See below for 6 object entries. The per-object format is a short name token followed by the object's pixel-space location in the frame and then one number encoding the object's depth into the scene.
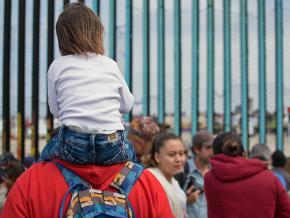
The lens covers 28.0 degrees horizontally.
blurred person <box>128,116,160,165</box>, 2.71
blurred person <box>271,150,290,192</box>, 3.92
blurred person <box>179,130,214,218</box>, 3.06
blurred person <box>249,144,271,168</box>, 3.75
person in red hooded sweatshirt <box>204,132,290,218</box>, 2.61
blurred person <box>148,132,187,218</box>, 2.57
